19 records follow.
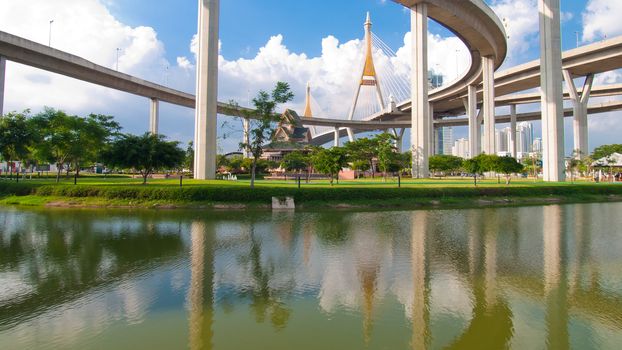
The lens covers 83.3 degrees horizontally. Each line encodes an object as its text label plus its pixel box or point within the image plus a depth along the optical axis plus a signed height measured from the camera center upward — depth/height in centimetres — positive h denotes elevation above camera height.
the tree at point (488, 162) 4332 +255
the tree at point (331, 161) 4028 +251
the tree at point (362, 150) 6512 +607
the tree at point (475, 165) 4616 +239
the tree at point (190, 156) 8019 +596
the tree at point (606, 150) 7762 +725
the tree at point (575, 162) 5566 +347
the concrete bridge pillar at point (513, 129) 9612 +1531
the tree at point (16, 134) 3328 +462
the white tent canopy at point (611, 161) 5994 +372
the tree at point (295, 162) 6555 +381
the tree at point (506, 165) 4207 +209
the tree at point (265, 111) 3102 +631
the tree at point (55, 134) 3581 +498
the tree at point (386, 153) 5434 +493
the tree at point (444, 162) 7331 +425
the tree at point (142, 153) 3244 +266
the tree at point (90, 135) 3728 +527
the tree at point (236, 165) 7612 +371
